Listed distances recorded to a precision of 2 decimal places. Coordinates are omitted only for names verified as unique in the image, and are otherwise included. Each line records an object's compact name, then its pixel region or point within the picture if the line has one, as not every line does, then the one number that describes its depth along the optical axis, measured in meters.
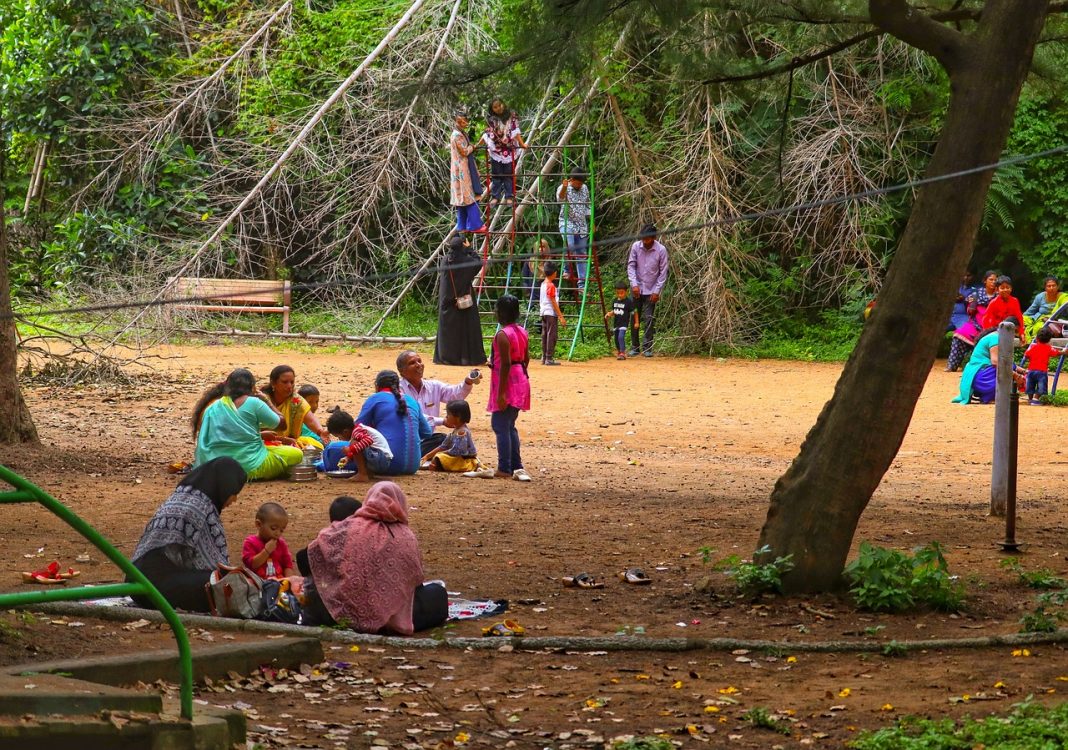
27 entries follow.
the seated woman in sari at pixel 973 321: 37.69
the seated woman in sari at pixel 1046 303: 38.03
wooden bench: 39.91
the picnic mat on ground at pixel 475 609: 14.45
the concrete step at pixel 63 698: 8.94
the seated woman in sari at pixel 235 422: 20.42
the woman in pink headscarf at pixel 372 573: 13.52
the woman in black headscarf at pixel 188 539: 13.77
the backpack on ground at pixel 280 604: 13.75
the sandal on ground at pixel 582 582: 15.82
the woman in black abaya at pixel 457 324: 36.75
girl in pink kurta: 21.91
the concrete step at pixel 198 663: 10.51
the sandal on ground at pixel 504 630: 13.59
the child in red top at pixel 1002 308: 36.03
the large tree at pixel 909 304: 14.38
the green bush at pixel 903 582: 14.46
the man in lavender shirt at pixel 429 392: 23.25
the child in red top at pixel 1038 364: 32.31
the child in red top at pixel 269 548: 13.96
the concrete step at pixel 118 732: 8.59
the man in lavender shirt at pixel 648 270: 41.06
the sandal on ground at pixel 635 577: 15.97
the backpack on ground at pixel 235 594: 13.57
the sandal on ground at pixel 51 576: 14.48
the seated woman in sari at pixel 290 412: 22.19
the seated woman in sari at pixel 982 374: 32.19
